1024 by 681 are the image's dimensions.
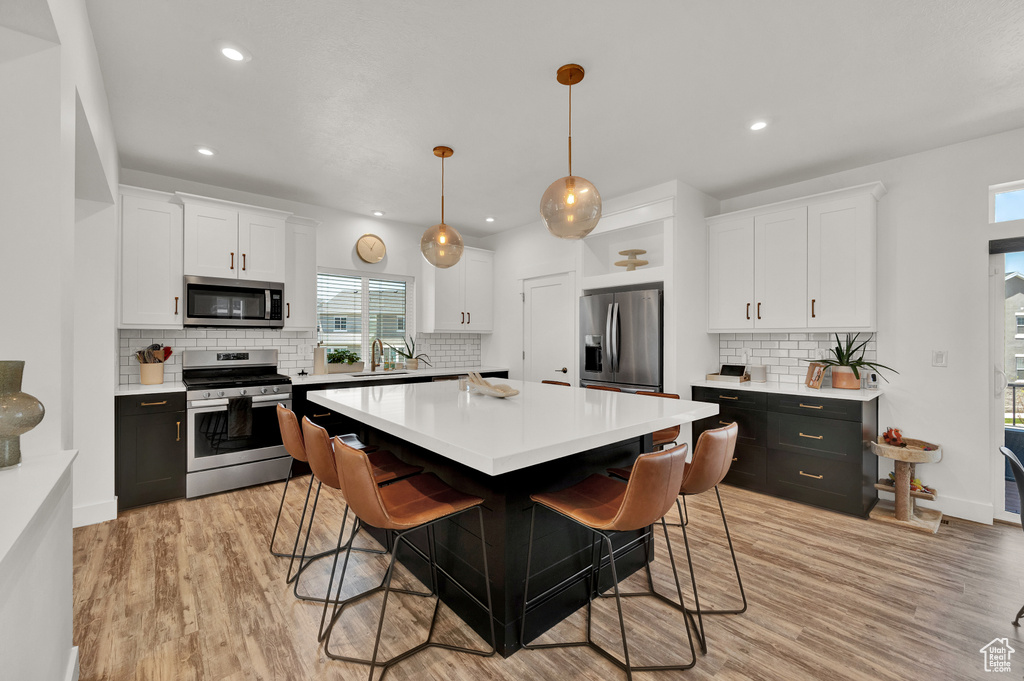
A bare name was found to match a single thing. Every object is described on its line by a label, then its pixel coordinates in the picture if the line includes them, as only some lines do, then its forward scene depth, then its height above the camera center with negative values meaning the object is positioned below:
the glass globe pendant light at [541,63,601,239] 2.23 +0.66
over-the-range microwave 3.91 +0.32
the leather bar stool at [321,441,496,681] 1.56 -0.66
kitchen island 1.57 -0.57
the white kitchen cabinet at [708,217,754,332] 4.12 +0.60
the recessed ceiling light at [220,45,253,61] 2.25 +1.44
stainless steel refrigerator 4.16 -0.01
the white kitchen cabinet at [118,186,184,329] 3.60 +0.63
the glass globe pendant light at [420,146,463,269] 3.13 +0.65
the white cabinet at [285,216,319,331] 4.51 +0.62
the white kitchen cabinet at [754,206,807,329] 3.80 +0.60
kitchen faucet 5.16 -0.15
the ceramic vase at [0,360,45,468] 1.27 -0.21
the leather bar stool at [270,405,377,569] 2.37 -0.51
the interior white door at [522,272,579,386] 5.13 +0.12
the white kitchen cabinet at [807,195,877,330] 3.50 +0.59
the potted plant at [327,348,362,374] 4.81 -0.25
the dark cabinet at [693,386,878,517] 3.33 -0.86
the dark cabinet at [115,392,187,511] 3.39 -0.86
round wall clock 5.17 +1.04
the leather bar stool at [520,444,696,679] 1.55 -0.64
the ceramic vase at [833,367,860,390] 3.59 -0.32
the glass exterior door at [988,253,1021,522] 3.20 -0.23
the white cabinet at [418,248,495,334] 5.59 +0.55
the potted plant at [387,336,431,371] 5.48 -0.23
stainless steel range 3.69 -0.73
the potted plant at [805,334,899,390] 3.59 -0.20
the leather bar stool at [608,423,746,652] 1.91 -0.53
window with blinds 5.05 +0.32
